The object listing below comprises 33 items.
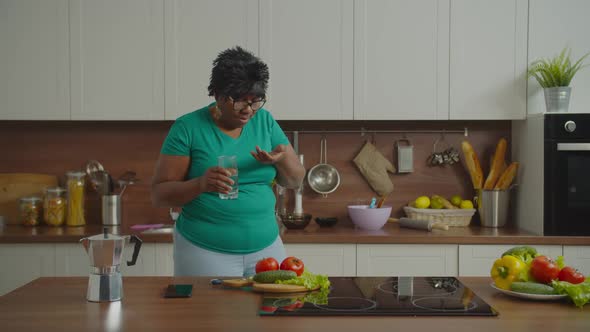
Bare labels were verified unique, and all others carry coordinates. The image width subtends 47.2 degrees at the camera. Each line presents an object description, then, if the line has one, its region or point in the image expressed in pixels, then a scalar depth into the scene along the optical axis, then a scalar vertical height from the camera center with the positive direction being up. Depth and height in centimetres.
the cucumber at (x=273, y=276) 202 -34
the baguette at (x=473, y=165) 386 -2
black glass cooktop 177 -39
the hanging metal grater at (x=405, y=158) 400 +2
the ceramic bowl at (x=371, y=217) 365 -30
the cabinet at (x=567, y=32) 357 +69
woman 232 -8
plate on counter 186 -37
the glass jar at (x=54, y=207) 378 -26
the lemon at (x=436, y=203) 384 -23
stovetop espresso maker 189 -30
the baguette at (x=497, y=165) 380 -2
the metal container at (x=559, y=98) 346 +33
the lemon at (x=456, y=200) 390 -22
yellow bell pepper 195 -32
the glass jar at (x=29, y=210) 378 -28
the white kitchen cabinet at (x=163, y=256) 345 -49
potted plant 346 +43
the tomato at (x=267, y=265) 210 -32
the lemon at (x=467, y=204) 383 -24
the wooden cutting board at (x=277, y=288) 197 -37
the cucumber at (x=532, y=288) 187 -35
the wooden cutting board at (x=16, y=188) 390 -16
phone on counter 194 -38
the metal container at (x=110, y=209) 387 -28
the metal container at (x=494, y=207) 376 -25
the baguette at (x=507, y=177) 374 -8
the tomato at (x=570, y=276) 190 -32
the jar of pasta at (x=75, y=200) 381 -23
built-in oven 341 -12
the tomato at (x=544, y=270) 192 -31
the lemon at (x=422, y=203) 385 -23
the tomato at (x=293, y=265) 208 -32
